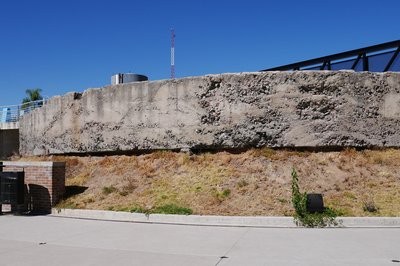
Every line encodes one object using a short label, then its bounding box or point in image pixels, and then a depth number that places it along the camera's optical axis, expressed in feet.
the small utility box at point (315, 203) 32.42
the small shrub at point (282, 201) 35.22
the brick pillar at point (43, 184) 41.39
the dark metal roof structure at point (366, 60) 50.72
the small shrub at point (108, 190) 41.76
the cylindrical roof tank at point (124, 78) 64.49
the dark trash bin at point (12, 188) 40.16
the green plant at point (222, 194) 37.00
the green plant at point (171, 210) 35.30
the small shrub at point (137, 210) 36.36
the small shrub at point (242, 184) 38.47
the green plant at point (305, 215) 31.30
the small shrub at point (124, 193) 40.57
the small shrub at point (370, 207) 32.78
